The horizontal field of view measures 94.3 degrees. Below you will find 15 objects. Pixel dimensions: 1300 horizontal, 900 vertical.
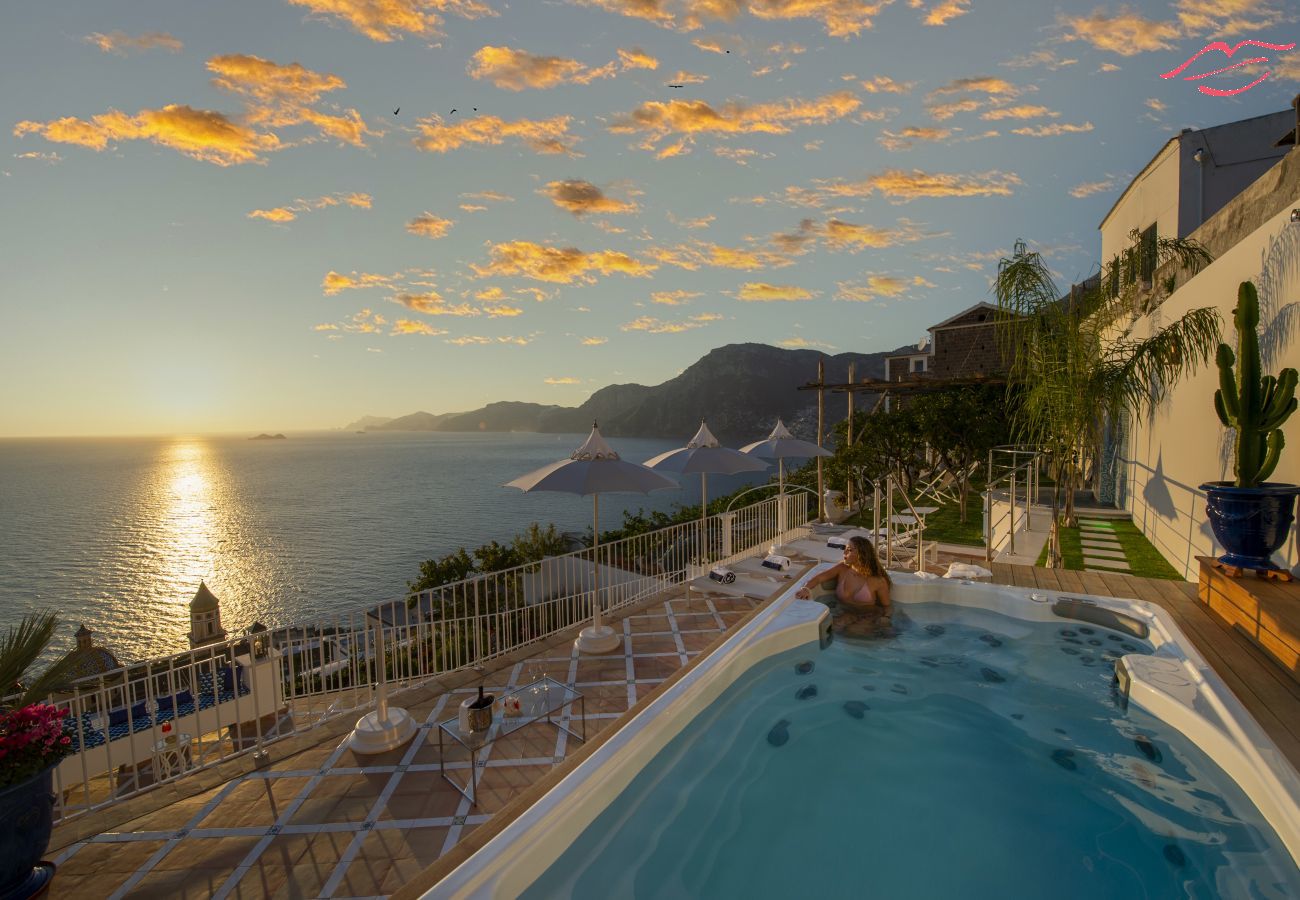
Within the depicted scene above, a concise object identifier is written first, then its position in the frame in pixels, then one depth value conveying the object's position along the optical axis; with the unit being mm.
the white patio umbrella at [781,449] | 10336
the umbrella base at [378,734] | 4348
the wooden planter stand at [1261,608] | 4141
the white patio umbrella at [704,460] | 8258
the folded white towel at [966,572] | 6861
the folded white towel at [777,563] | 8289
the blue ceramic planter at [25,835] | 2877
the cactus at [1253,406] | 4977
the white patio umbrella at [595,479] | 6246
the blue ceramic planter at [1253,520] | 4879
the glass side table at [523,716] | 3965
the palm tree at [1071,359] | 7871
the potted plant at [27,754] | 2906
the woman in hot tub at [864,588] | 6387
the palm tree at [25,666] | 3139
